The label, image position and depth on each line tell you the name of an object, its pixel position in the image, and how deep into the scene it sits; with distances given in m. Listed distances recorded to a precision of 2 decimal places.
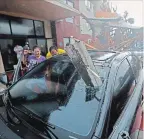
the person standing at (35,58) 2.78
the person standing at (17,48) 4.33
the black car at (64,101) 1.04
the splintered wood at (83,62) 1.08
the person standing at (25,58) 2.85
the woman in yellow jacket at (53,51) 2.99
